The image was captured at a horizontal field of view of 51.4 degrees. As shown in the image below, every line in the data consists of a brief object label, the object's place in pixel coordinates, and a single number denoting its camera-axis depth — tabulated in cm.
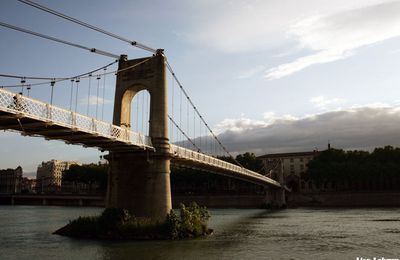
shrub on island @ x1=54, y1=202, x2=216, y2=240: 3106
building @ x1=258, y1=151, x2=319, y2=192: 13500
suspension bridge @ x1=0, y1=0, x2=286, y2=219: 2738
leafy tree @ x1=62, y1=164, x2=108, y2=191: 12938
